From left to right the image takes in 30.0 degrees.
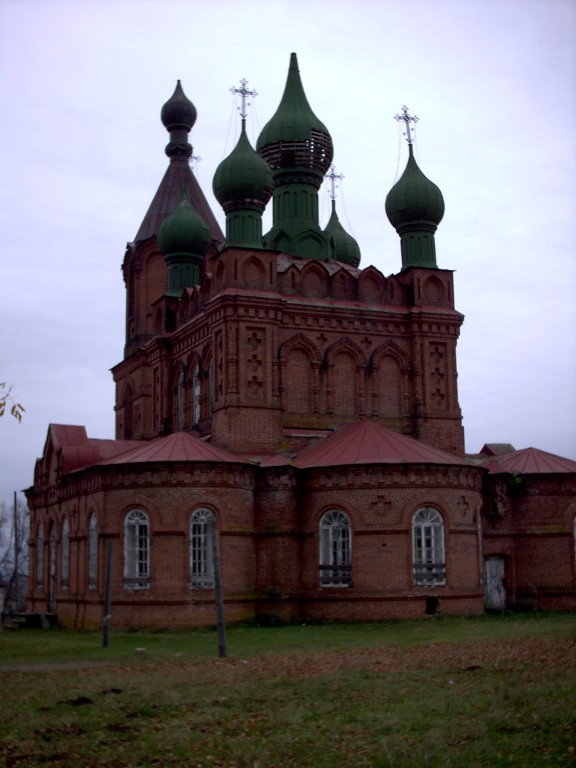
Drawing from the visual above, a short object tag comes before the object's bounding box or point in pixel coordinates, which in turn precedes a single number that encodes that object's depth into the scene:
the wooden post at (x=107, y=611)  22.34
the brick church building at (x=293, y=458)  27.62
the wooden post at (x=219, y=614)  19.81
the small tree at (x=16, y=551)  54.04
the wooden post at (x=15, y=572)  50.74
